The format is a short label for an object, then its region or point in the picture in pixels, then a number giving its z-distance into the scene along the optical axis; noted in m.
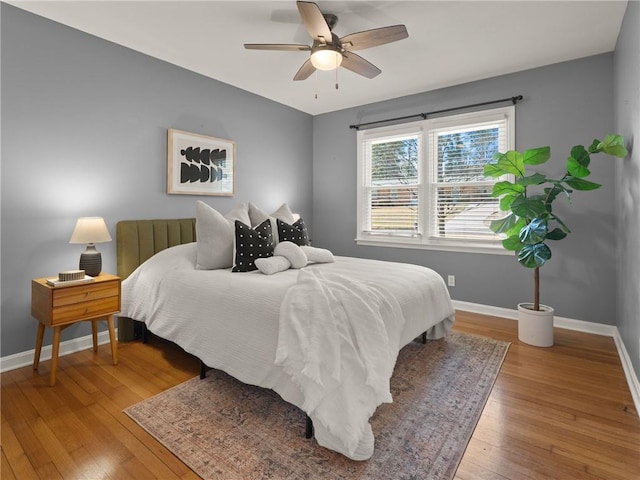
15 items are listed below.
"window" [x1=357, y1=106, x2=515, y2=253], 3.71
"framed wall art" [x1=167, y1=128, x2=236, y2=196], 3.35
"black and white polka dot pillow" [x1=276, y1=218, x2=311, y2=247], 3.04
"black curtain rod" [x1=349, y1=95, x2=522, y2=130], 3.48
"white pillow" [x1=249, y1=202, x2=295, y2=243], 3.11
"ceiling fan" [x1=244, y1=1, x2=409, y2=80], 2.11
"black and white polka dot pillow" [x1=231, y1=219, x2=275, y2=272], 2.58
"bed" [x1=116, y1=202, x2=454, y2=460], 1.55
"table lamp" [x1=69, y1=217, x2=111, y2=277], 2.43
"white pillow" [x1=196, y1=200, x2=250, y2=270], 2.66
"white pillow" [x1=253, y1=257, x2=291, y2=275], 2.47
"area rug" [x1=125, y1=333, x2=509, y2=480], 1.48
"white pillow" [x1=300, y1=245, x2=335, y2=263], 2.95
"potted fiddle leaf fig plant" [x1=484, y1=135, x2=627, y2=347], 2.75
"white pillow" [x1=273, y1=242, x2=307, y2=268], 2.70
